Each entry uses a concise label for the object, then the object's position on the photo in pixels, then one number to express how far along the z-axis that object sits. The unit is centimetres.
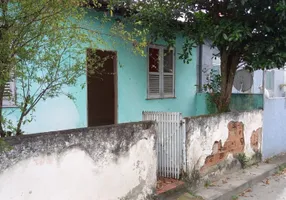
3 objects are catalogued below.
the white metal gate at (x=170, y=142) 534
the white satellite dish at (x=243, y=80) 844
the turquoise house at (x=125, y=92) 611
